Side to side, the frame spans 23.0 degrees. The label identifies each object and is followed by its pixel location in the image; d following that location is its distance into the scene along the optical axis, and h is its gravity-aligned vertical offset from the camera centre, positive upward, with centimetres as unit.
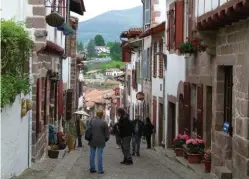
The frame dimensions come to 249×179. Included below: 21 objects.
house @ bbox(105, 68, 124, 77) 13650 +187
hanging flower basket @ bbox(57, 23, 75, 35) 2006 +171
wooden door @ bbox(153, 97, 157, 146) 2839 -147
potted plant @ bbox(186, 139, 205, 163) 1600 -186
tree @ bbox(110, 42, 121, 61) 16575 +758
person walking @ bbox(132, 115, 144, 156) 2025 -182
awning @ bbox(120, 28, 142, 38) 3751 +291
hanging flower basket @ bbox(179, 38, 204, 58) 1664 +90
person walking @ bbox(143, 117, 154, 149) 2288 -188
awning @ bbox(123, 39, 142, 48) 3497 +214
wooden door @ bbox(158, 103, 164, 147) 2666 -198
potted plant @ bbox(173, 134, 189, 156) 1827 -190
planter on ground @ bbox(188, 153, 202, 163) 1598 -205
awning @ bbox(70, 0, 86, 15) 2985 +374
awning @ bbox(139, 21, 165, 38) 2548 +220
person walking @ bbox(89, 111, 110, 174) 1418 -127
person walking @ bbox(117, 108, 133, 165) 1659 -135
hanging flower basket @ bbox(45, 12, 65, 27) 1522 +150
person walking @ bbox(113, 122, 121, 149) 1681 -142
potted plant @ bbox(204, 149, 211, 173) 1419 -191
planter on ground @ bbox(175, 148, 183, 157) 1825 -216
